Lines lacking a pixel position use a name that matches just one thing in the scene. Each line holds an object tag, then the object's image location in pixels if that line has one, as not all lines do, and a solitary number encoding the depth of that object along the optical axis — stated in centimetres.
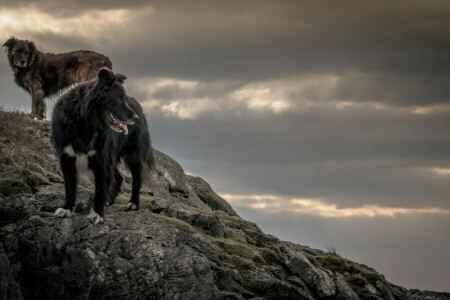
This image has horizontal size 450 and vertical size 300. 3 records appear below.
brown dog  2002
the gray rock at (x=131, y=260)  954
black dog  972
